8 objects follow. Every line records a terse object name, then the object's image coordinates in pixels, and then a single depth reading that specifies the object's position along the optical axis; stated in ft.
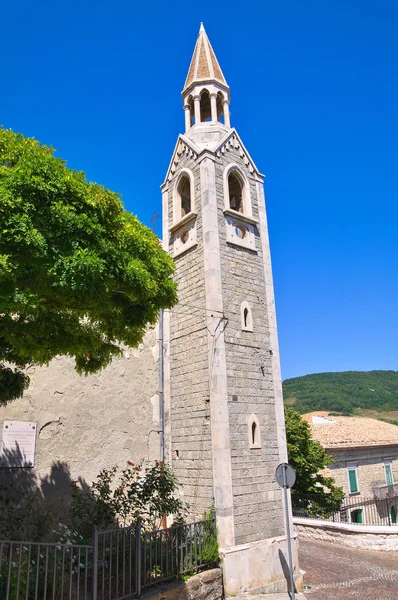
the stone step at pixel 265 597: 30.19
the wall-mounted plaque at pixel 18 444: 31.65
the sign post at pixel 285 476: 29.86
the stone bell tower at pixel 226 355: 32.50
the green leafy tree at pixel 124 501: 30.12
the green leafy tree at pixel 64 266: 18.11
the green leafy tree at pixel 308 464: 62.08
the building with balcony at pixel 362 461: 77.56
